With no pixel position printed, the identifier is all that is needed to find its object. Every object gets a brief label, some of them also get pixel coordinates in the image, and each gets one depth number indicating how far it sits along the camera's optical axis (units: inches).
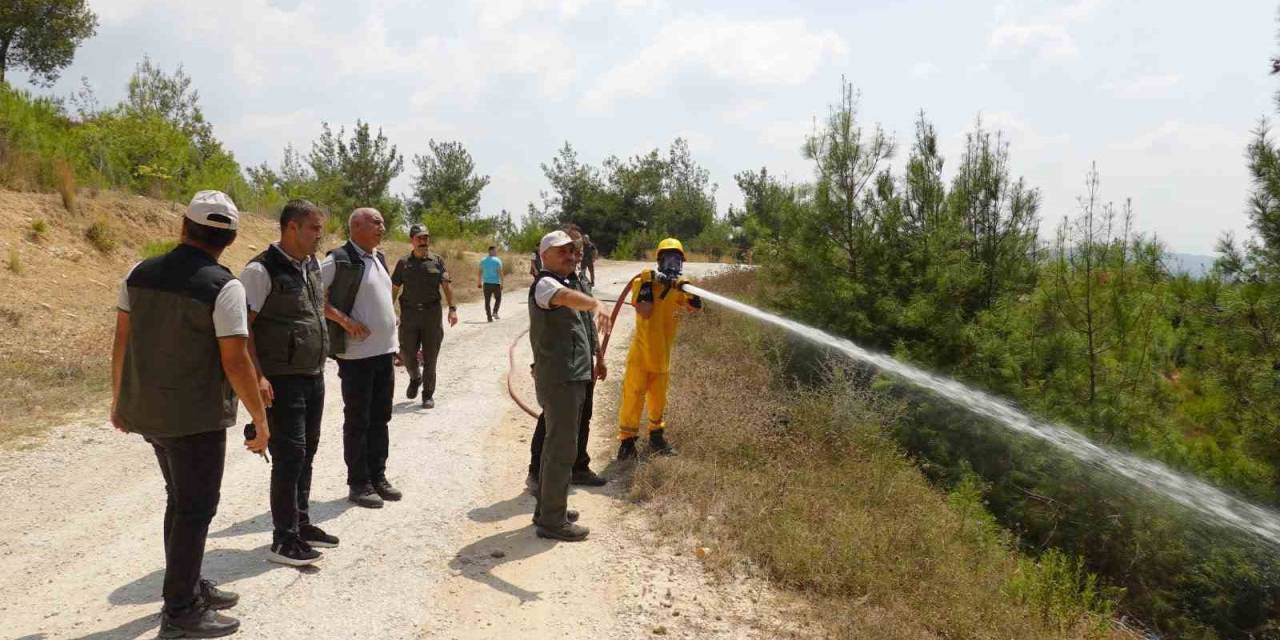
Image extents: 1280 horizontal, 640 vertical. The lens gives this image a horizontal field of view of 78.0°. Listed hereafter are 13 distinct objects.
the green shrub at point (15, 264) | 482.6
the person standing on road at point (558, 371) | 195.5
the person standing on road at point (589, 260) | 628.2
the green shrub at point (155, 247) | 595.8
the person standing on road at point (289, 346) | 167.2
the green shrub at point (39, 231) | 537.6
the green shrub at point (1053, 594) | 196.1
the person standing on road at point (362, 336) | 207.2
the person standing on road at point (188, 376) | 133.0
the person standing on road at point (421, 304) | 339.0
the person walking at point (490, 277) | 636.7
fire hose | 232.2
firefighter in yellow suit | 259.0
